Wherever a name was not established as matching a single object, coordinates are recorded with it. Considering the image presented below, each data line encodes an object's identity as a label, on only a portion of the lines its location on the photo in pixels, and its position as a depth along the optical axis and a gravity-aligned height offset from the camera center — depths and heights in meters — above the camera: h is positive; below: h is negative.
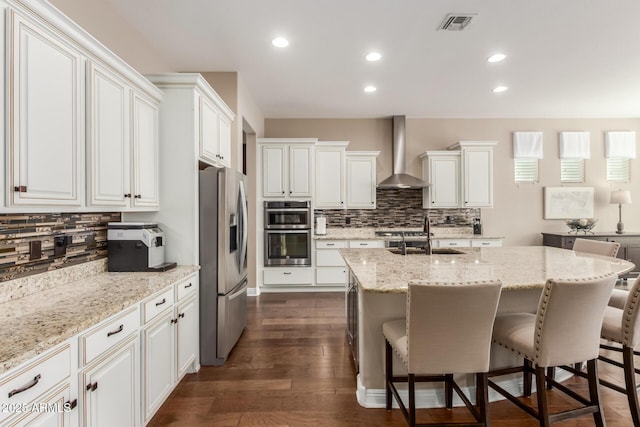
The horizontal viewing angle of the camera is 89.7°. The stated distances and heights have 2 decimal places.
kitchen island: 1.93 -0.40
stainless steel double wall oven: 5.07 -0.31
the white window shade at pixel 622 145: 5.67 +1.19
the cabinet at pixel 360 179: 5.42 +0.59
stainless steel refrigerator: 2.68 -0.41
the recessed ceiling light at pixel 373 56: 3.38 +1.68
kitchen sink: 3.07 -0.37
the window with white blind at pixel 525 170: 5.72 +0.77
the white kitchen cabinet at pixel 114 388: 1.37 -0.82
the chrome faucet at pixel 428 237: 2.94 -0.22
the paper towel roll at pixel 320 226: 5.34 -0.20
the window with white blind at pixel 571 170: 5.73 +0.76
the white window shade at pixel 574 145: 5.64 +1.19
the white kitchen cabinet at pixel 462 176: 5.28 +0.63
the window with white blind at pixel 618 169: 5.75 +0.78
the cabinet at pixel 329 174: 5.32 +0.66
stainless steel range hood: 5.54 +1.17
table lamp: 5.29 +0.23
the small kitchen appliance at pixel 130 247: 2.30 -0.23
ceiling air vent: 2.69 +1.66
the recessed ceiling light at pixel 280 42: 3.05 +1.66
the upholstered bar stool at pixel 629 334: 1.82 -0.72
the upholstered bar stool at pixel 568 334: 1.59 -0.62
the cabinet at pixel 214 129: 2.76 +0.82
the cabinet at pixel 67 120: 1.36 +0.50
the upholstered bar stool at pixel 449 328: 1.52 -0.56
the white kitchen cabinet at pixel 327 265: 5.11 -0.81
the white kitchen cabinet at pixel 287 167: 5.11 +0.75
